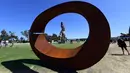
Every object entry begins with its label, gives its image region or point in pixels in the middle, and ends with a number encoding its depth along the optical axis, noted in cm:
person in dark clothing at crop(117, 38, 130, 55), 676
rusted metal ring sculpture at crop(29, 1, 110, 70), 370
